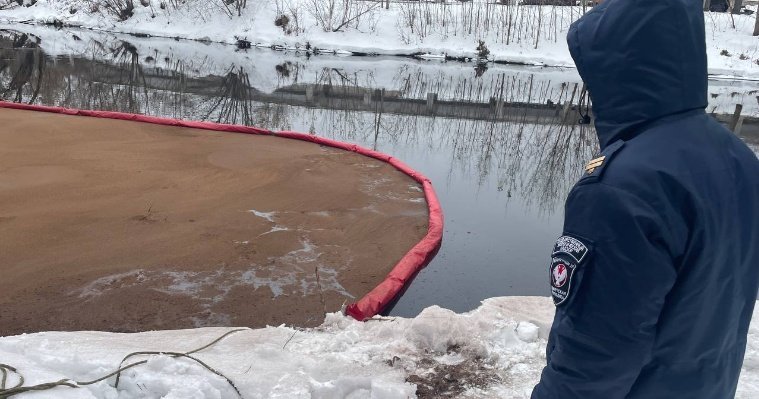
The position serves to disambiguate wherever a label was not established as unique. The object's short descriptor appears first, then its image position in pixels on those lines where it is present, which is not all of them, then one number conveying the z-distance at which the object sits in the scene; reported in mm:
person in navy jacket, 956
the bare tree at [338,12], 17094
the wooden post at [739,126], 8033
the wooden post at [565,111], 8277
